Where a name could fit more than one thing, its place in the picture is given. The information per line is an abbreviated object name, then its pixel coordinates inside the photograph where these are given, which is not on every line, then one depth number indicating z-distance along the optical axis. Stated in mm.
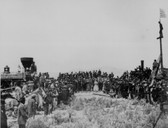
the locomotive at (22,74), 26064
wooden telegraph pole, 19912
